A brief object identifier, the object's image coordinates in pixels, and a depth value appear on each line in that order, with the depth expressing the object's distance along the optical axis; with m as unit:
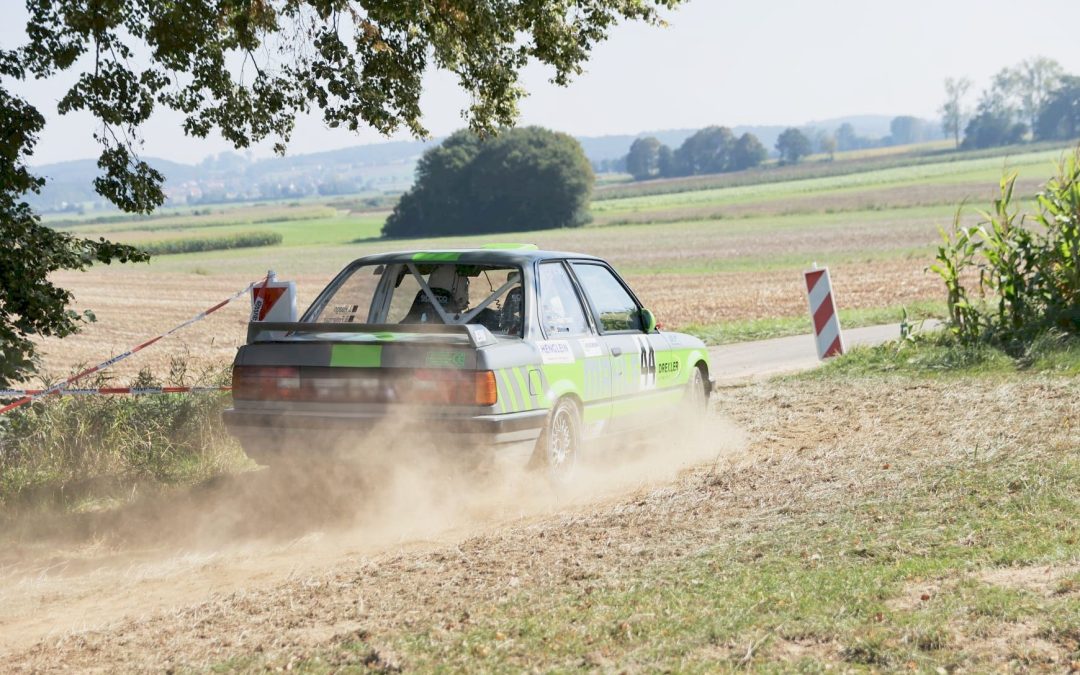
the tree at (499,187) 102.38
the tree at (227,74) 9.12
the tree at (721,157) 197.69
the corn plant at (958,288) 14.02
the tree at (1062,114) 170.38
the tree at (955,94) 198.12
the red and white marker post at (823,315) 14.68
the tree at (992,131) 175.00
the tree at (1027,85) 186.25
